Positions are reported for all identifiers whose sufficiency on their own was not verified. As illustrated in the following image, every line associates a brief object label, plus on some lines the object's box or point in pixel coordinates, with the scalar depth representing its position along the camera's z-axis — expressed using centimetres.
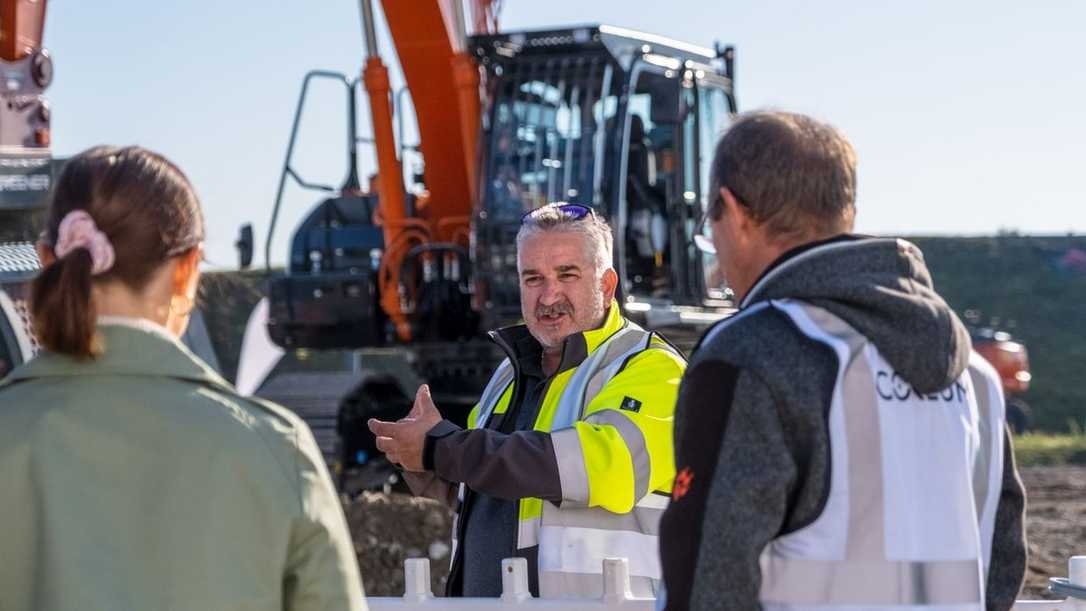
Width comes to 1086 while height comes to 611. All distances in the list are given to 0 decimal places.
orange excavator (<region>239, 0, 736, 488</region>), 1076
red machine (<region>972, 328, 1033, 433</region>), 2502
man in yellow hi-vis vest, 377
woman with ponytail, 236
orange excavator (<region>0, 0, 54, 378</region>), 712
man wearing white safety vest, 257
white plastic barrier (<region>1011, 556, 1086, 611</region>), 354
